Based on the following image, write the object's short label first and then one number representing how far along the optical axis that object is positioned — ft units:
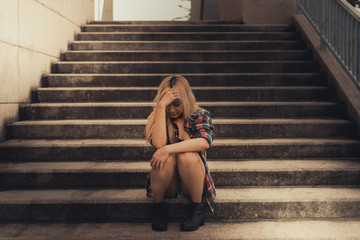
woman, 6.98
